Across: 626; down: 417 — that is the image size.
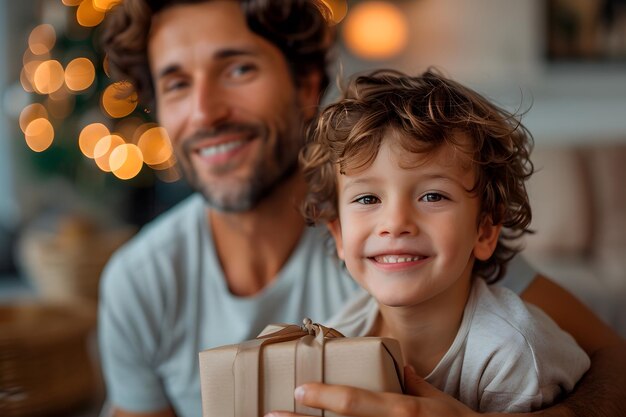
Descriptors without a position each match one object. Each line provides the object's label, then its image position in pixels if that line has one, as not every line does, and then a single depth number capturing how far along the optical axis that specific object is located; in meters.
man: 1.34
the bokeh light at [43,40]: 3.46
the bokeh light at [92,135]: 3.56
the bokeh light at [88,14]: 3.32
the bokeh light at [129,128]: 3.51
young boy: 0.85
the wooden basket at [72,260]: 3.38
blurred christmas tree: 3.38
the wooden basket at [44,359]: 2.25
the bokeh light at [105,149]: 3.55
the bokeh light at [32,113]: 3.53
